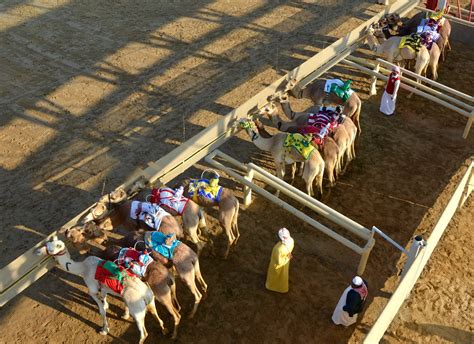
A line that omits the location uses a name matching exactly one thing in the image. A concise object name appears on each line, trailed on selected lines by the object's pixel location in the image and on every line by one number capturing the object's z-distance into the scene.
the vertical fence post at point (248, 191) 10.15
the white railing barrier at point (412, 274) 7.11
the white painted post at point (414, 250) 7.86
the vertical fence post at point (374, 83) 13.80
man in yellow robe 8.24
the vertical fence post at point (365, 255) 8.44
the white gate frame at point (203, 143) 7.44
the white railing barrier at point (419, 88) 12.17
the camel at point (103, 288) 7.42
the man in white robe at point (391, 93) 12.65
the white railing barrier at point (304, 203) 8.52
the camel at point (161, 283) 7.62
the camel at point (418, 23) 14.80
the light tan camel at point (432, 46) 13.98
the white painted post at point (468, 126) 12.17
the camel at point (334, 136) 10.20
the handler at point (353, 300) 7.71
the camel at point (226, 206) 8.95
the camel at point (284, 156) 9.84
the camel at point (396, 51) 13.62
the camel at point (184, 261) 7.89
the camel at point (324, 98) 11.61
